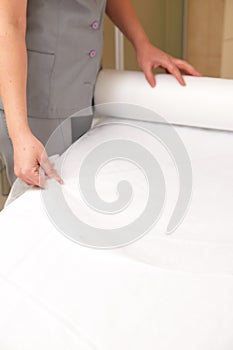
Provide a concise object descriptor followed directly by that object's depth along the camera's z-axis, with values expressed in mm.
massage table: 852
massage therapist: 1215
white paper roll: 1538
